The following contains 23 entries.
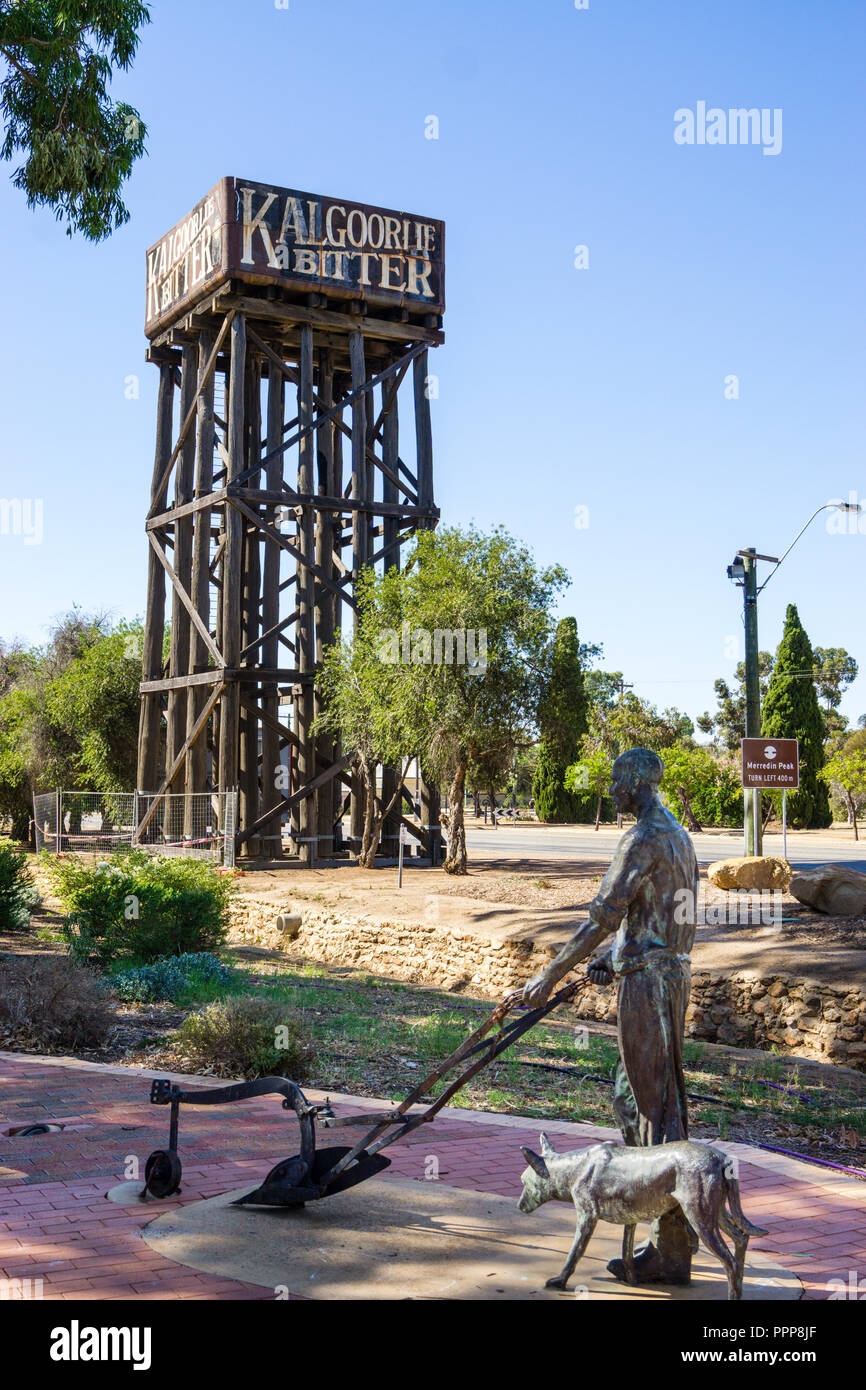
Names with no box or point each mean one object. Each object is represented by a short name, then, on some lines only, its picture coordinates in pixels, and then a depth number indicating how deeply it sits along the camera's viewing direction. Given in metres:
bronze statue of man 4.60
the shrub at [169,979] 11.84
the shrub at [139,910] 14.12
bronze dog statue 4.13
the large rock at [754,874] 16.95
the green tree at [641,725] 57.03
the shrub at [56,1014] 9.38
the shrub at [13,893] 17.05
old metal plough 4.88
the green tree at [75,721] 33.81
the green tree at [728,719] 63.84
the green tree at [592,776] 52.66
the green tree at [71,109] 12.11
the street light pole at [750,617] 19.72
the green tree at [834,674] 74.12
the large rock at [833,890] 15.11
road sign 18.12
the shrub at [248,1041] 8.48
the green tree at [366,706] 23.31
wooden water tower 25.62
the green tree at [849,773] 45.72
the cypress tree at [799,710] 47.94
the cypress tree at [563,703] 23.55
